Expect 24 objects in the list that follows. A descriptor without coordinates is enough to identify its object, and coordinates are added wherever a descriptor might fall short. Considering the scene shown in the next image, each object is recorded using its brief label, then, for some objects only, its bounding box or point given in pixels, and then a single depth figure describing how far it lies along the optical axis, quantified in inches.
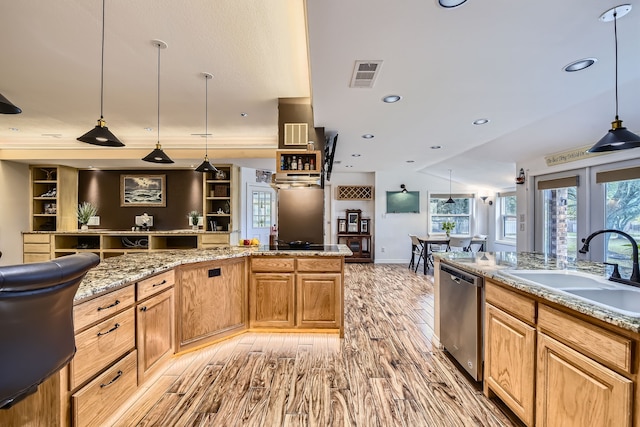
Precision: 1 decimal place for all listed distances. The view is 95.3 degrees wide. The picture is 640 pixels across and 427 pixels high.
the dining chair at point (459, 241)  248.8
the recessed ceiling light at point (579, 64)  82.8
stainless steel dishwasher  85.6
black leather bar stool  38.6
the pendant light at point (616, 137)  65.2
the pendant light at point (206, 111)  119.8
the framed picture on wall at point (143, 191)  251.1
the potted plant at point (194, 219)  241.9
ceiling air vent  85.4
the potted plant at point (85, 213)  238.1
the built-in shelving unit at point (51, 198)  232.7
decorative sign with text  155.3
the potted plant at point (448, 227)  274.7
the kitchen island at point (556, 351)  45.1
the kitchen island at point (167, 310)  60.5
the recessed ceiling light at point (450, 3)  59.6
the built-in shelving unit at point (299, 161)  134.0
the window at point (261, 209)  277.0
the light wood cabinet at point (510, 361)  64.5
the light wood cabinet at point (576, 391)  45.3
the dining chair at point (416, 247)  262.6
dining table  249.2
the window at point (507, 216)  281.1
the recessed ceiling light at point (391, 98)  109.7
